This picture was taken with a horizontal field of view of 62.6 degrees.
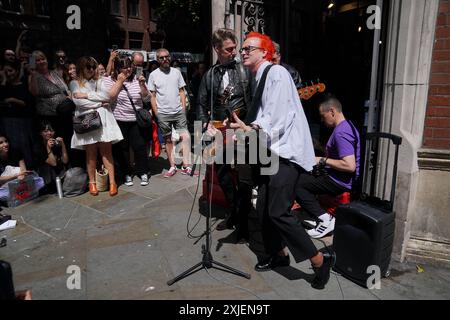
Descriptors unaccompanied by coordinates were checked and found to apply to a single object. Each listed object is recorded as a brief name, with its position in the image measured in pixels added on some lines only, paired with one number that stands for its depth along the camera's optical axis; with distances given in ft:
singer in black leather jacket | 11.68
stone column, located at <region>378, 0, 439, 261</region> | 9.45
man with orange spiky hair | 8.39
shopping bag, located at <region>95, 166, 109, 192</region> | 16.47
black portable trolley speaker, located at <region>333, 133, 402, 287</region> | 8.87
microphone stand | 9.77
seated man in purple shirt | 11.31
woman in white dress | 15.26
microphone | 11.76
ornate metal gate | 14.97
